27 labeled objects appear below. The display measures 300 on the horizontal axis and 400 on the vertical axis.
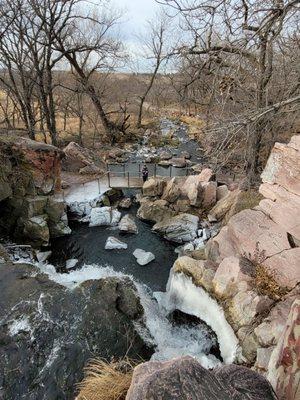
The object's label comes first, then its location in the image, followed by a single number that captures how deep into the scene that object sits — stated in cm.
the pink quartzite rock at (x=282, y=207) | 788
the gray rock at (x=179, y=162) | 2095
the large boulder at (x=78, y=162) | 1758
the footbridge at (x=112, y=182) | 1475
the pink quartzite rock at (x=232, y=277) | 796
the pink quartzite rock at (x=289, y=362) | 238
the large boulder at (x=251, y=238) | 812
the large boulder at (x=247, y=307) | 726
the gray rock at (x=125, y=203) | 1493
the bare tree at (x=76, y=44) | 1697
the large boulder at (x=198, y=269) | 858
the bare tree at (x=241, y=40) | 405
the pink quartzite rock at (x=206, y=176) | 1461
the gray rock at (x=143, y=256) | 1146
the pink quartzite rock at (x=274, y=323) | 659
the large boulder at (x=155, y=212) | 1384
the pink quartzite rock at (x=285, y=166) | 765
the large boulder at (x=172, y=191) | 1425
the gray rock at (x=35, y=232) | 1224
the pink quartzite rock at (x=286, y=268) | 752
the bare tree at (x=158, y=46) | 2665
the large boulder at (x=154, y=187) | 1504
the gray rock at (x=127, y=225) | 1315
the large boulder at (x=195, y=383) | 226
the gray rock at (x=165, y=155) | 2266
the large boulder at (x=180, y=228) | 1270
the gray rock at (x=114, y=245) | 1221
